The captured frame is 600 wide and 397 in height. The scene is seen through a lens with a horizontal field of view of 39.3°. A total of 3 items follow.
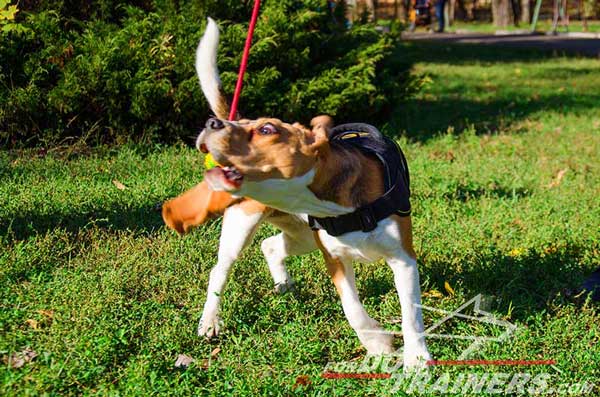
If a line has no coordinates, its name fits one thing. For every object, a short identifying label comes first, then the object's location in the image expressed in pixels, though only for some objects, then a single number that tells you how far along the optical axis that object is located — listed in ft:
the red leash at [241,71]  14.20
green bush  27.02
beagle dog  10.90
